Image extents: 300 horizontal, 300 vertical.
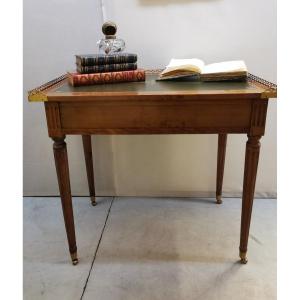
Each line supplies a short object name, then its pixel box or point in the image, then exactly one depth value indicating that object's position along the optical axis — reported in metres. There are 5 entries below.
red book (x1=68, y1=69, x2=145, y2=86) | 1.00
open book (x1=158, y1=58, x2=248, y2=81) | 1.00
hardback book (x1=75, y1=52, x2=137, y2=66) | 1.00
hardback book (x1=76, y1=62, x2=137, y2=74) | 1.01
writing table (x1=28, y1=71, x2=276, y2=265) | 0.89
